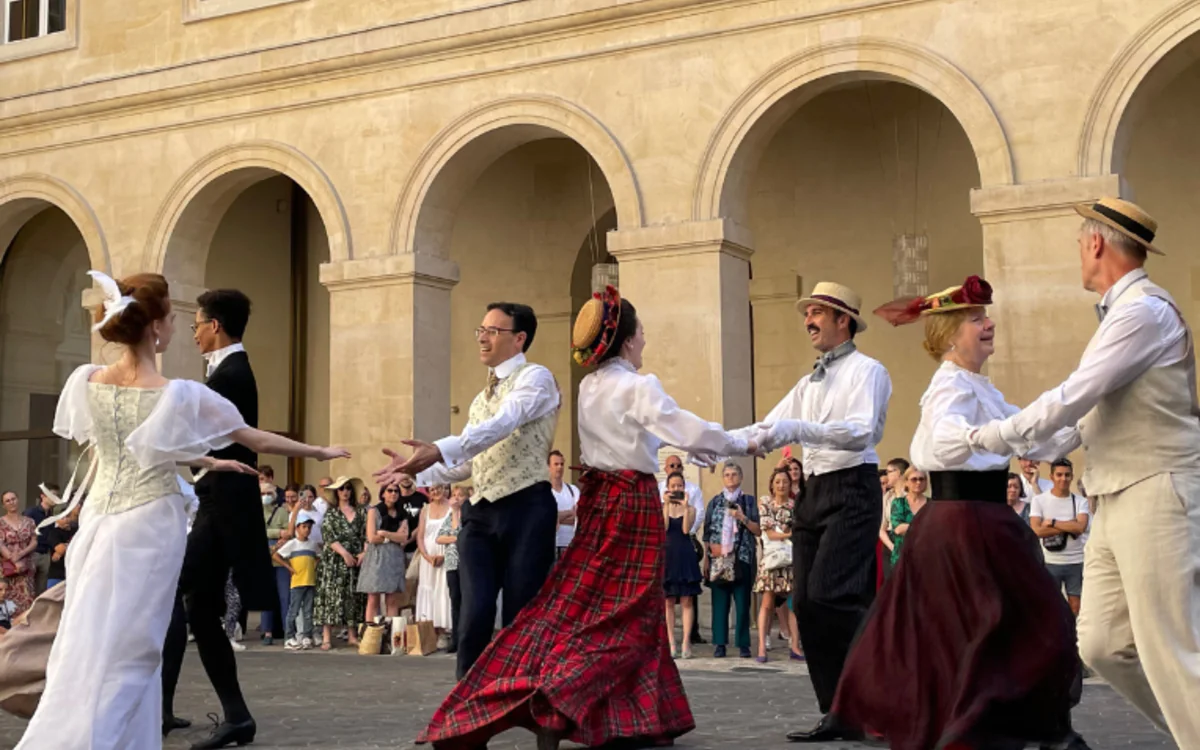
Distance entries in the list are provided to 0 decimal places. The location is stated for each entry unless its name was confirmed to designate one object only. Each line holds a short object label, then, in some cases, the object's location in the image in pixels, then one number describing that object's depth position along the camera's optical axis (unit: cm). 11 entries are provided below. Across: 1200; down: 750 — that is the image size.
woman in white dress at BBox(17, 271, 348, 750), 476
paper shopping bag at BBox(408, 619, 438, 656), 1263
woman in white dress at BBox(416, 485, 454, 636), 1271
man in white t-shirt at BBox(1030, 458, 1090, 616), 1033
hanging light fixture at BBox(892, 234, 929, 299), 1733
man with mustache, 610
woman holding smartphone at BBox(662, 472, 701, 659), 1168
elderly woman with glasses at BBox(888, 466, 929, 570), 1066
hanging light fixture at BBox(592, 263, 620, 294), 1839
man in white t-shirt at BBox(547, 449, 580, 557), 1195
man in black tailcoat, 637
